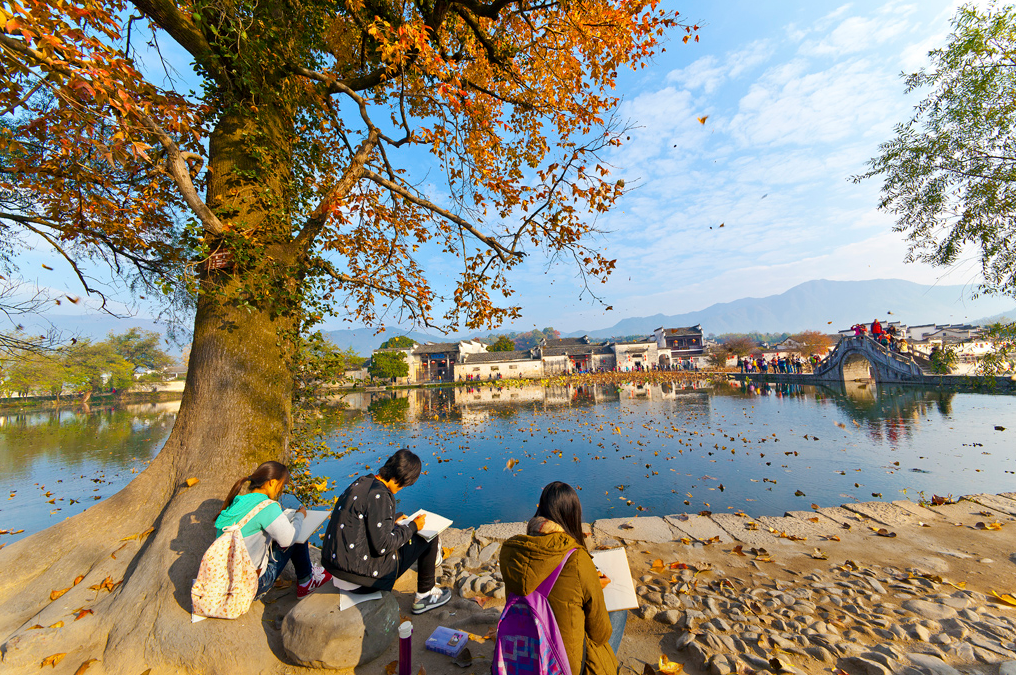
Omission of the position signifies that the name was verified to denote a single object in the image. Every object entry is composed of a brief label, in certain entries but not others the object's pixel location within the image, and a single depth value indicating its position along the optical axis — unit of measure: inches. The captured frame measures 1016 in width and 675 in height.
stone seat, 108.1
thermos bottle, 100.4
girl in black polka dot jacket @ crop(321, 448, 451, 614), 111.7
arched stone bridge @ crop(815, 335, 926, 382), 1065.1
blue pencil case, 117.5
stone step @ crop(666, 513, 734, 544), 208.2
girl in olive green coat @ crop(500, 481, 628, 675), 79.7
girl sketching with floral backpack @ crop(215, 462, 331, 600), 116.6
